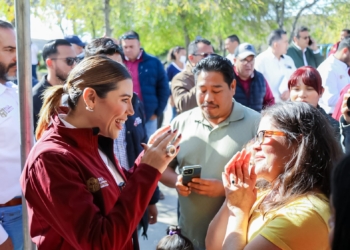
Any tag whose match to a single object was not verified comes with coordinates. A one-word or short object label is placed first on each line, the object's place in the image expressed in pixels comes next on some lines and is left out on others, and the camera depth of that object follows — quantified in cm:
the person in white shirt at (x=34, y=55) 663
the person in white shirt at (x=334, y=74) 522
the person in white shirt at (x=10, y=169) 254
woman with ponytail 161
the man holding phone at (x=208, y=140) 275
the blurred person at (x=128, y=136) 334
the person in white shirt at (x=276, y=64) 612
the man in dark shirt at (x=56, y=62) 380
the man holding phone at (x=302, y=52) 761
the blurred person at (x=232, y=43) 849
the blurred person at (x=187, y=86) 453
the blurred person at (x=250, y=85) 459
